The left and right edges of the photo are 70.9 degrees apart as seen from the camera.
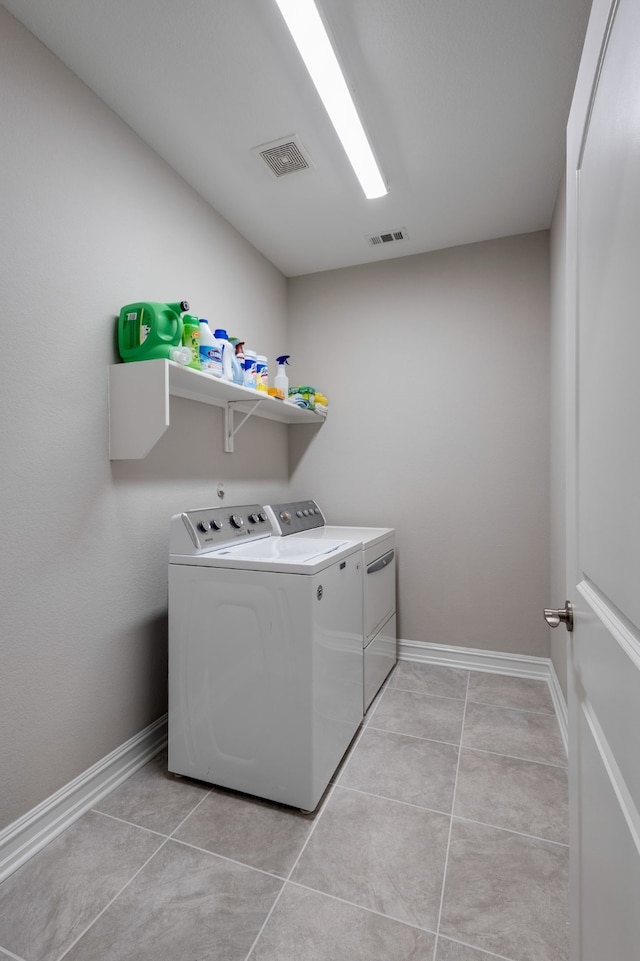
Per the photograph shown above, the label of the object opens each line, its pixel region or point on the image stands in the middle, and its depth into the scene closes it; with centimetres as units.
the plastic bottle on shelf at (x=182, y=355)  166
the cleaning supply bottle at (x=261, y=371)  222
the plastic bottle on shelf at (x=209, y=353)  185
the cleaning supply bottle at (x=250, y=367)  214
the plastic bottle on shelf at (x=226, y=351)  196
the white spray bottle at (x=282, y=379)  261
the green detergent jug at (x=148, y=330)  164
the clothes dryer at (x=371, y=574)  219
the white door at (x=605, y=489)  53
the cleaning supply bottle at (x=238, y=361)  206
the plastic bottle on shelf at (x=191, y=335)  179
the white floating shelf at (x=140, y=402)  160
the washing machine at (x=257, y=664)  154
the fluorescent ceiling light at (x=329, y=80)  127
